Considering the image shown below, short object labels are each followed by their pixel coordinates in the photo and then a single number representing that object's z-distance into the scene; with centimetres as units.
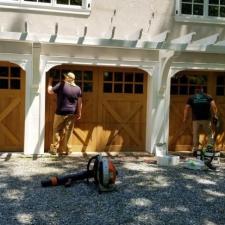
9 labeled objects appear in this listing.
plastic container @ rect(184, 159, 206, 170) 594
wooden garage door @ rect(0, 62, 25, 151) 679
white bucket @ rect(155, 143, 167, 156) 673
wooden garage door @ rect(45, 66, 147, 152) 711
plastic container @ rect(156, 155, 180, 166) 618
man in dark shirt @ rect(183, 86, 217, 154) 693
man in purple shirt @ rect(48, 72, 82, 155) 655
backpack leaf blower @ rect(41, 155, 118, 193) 458
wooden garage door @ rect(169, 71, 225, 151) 750
